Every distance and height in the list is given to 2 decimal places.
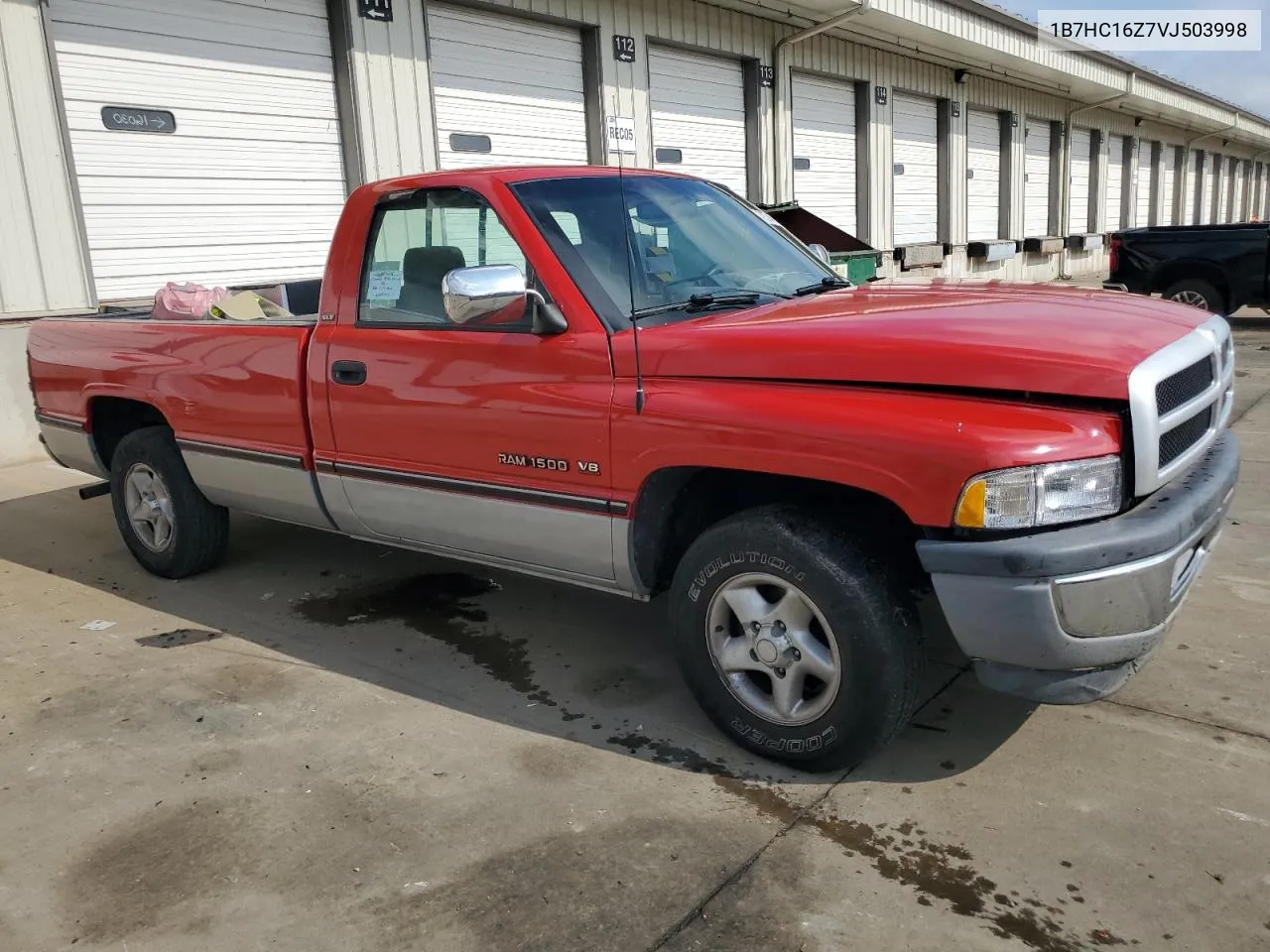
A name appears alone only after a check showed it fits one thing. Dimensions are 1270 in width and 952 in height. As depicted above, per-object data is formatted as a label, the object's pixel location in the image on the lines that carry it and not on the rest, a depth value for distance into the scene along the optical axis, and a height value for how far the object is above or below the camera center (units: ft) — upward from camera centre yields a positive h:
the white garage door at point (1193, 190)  120.31 +5.52
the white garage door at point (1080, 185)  87.61 +5.11
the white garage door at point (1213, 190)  129.90 +5.86
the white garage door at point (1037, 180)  79.61 +5.25
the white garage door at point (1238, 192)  145.89 +5.96
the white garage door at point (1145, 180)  104.94 +6.17
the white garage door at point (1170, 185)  112.16 +5.82
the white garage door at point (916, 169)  62.54 +5.36
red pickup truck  8.68 -1.66
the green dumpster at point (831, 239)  33.03 +0.71
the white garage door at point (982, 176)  70.90 +5.29
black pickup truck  42.24 -1.08
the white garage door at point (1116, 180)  96.02 +5.82
